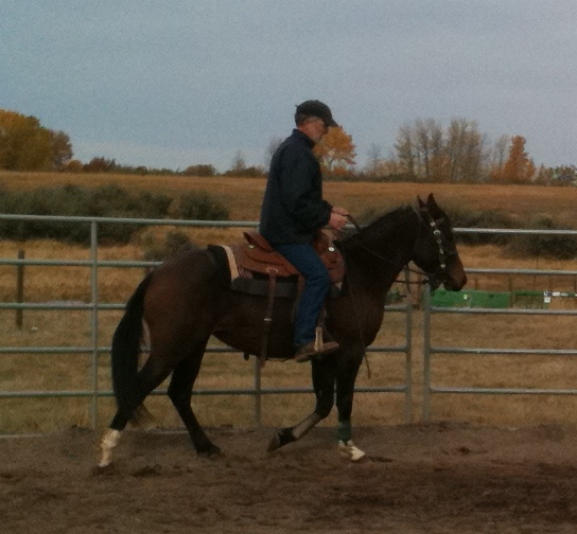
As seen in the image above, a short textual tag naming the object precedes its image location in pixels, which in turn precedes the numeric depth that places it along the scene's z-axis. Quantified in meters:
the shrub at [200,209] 34.09
